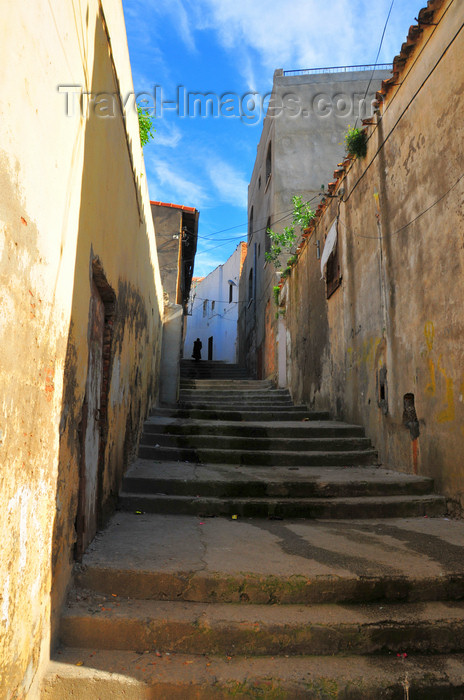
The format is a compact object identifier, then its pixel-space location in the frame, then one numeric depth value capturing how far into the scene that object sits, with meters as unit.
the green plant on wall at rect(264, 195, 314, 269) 10.63
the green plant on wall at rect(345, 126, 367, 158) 6.24
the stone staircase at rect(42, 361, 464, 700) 2.23
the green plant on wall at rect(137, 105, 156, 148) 6.12
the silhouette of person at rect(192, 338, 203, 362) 22.91
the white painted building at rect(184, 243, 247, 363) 26.50
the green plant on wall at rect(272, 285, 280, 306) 12.41
